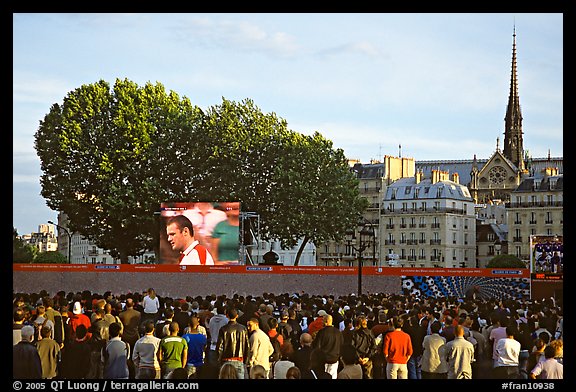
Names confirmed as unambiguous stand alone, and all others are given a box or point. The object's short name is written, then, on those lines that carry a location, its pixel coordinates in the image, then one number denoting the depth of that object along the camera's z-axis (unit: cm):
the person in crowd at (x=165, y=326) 1786
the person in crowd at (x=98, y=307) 2061
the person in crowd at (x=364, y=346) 1809
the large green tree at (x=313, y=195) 7219
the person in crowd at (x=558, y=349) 1627
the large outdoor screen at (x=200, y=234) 5534
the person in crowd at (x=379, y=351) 1928
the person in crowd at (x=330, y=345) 1780
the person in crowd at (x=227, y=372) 1519
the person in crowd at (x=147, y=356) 1744
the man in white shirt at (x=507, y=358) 1762
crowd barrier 4881
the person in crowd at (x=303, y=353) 1760
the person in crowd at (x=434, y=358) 1806
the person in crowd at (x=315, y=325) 2092
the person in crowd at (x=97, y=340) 1789
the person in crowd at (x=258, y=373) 1654
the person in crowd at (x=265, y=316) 2036
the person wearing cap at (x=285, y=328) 2006
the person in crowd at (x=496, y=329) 1964
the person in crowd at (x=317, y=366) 1702
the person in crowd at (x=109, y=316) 2050
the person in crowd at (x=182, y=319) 2167
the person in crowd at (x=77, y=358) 1750
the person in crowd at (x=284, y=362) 1639
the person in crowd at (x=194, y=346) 1820
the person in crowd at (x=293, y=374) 1468
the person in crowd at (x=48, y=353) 1750
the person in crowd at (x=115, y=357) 1734
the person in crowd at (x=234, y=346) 1798
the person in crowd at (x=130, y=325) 2209
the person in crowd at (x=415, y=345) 1994
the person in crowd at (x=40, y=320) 1975
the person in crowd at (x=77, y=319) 2170
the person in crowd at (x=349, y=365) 1614
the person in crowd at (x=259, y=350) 1785
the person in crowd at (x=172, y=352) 1745
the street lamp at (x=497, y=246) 12932
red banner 4934
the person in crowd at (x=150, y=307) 2734
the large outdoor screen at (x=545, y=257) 4378
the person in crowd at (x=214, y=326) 2093
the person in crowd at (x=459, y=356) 1756
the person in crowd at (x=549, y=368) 1611
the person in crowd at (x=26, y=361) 1648
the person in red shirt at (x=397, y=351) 1839
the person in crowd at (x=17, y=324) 1892
